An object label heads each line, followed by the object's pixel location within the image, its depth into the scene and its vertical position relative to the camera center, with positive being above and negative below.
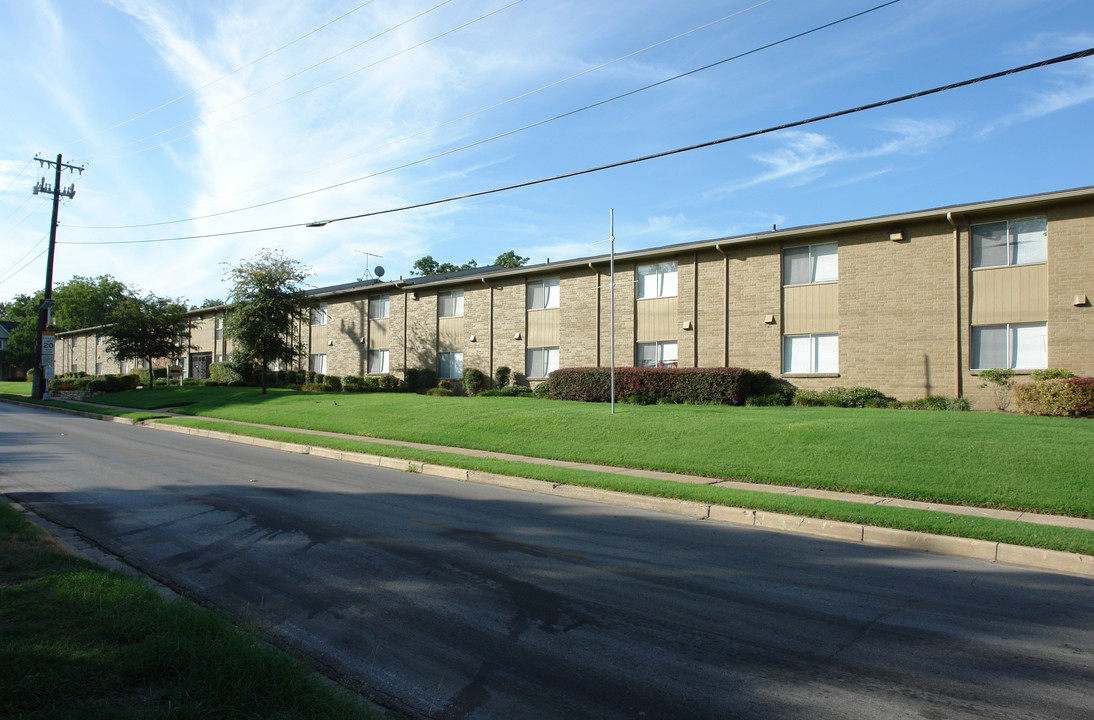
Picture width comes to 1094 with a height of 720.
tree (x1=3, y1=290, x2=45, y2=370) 78.75 +2.36
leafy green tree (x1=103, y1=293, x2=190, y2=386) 38.28 +2.17
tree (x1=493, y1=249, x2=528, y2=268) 77.81 +12.86
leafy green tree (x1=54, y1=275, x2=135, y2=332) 89.62 +7.90
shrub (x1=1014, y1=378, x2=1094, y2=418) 16.61 -0.52
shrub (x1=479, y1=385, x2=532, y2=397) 29.41 -0.93
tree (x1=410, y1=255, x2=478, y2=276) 89.06 +13.72
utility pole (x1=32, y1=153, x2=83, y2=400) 36.75 +1.90
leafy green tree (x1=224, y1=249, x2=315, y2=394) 32.53 +2.86
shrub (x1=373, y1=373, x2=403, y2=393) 34.22 -0.74
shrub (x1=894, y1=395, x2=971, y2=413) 19.44 -0.85
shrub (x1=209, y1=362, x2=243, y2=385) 41.59 -0.43
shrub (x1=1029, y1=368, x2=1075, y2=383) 17.86 +0.07
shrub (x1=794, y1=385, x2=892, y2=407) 20.98 -0.76
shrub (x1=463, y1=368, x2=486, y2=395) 31.28 -0.50
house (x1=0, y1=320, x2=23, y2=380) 86.50 -0.37
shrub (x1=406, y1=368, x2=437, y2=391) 33.81 -0.51
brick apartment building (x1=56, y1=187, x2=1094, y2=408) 19.22 +2.43
